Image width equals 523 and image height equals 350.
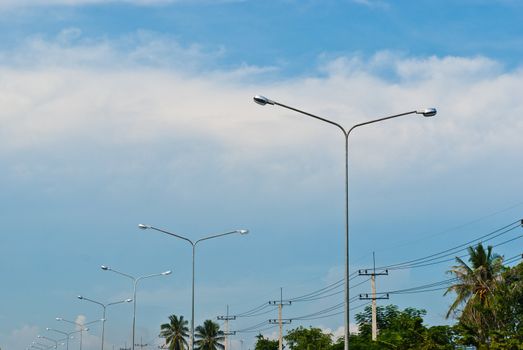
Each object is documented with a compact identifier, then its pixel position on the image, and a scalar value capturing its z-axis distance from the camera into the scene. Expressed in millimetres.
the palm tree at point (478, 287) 73125
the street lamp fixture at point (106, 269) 80669
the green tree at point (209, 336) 167125
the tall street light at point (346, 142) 34609
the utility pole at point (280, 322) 122938
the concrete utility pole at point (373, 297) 82681
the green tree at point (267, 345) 146250
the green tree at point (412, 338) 64250
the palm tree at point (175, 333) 174625
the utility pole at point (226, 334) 158375
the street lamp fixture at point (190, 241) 63156
